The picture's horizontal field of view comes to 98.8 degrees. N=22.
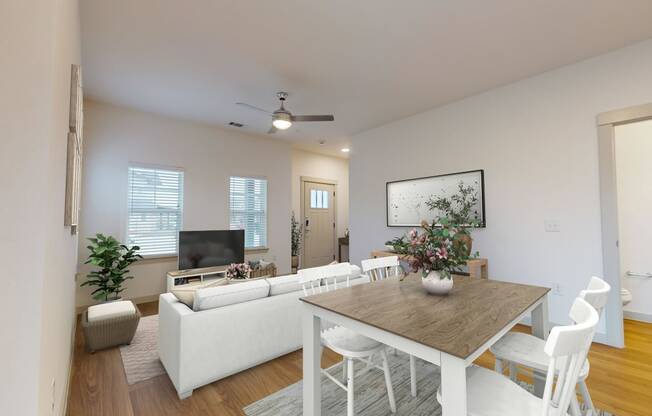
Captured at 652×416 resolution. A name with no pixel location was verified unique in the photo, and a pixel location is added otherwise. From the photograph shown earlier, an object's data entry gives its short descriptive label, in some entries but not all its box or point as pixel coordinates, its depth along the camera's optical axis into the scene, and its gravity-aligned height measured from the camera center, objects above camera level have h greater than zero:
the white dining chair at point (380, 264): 2.38 -0.42
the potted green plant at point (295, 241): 6.21 -0.54
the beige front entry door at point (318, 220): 6.64 -0.09
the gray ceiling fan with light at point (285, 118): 3.30 +1.18
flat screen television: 4.36 -0.50
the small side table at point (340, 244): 7.12 -0.70
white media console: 4.13 -0.88
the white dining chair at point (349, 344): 1.59 -0.77
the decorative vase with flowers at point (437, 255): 1.69 -0.24
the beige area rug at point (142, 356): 2.26 -1.26
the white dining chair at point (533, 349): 1.37 -0.75
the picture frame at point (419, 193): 3.67 +0.34
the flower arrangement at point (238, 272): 3.96 -0.78
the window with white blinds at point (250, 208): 5.33 +0.18
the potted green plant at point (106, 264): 3.50 -0.60
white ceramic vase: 1.71 -0.42
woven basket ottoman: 2.58 -1.01
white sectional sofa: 1.95 -0.86
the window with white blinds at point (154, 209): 4.25 +0.14
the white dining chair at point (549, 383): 0.92 -0.70
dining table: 1.02 -0.49
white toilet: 3.07 -0.91
